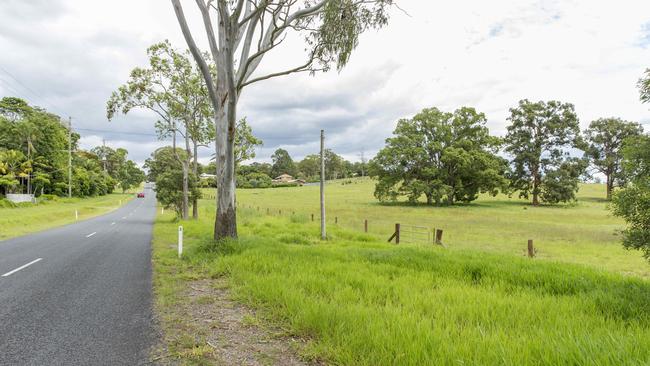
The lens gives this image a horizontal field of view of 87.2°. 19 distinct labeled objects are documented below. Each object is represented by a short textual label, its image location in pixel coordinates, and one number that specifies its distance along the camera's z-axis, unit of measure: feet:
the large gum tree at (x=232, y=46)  33.04
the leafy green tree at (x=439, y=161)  159.02
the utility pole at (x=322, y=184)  57.52
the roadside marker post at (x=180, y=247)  34.30
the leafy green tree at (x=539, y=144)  169.48
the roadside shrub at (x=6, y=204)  121.02
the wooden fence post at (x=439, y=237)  49.27
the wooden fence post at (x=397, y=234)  53.37
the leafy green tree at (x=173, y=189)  87.20
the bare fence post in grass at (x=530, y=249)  43.35
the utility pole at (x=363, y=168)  464.16
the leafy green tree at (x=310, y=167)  486.79
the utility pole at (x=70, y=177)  166.77
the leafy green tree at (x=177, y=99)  75.77
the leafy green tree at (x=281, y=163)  477.77
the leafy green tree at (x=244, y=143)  106.84
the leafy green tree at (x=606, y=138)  186.09
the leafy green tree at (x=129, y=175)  326.24
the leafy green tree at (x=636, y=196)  23.08
